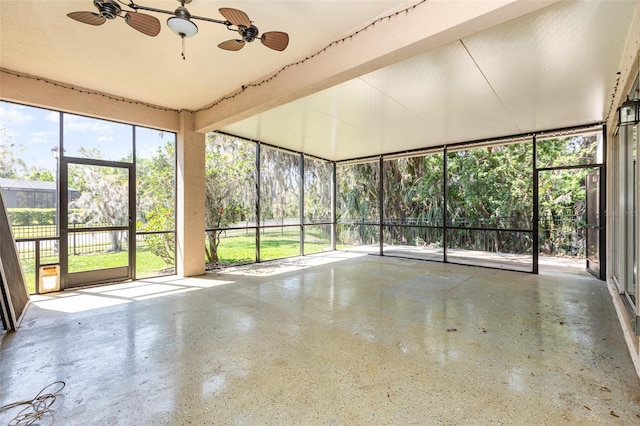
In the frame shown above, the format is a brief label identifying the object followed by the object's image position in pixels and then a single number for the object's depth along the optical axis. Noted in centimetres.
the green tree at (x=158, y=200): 532
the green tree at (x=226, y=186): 642
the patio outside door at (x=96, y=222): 459
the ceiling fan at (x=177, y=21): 214
